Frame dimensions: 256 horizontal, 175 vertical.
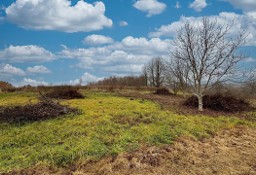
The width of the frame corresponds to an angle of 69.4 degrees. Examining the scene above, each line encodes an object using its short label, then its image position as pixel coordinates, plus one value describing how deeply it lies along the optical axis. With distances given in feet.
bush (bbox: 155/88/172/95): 67.95
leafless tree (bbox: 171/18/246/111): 31.30
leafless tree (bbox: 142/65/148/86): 119.71
